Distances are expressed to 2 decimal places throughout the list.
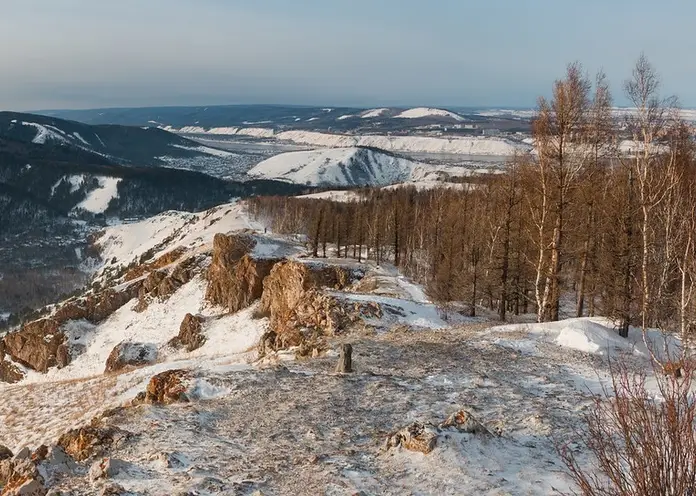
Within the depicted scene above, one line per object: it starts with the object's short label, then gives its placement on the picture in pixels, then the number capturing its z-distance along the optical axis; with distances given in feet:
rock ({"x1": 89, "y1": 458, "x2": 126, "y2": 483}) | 32.04
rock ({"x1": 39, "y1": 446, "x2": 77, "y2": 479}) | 33.40
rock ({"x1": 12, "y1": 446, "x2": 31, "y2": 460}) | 38.89
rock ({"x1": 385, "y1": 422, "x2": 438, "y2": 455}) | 33.99
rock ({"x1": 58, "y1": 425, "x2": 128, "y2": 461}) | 36.52
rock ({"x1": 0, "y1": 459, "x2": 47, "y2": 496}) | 30.78
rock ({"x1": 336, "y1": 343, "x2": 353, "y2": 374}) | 54.31
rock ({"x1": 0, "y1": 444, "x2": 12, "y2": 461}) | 48.01
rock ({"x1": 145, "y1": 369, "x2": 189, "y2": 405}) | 49.32
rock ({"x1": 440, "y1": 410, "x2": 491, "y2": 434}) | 36.01
